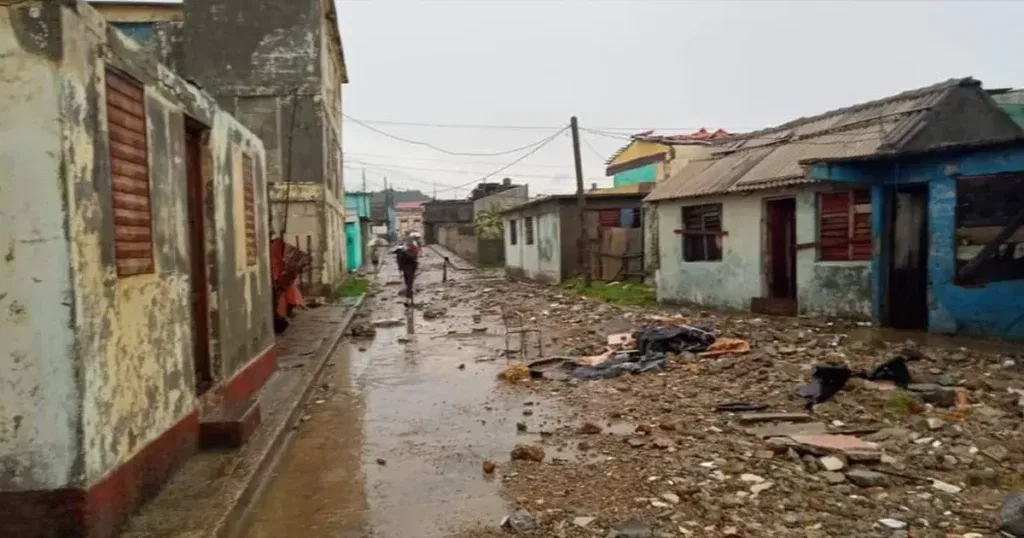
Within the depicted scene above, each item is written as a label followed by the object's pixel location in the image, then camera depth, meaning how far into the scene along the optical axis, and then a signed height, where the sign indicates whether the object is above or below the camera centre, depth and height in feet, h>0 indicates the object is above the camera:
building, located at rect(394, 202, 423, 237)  285.84 +7.48
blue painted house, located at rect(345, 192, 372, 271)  125.49 +1.54
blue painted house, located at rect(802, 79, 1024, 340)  33.04 +0.23
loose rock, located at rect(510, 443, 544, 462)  19.30 -5.78
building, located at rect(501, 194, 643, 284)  73.05 -0.13
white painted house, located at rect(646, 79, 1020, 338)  40.60 +1.00
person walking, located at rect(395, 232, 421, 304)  59.57 -1.83
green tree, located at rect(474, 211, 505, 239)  131.13 +1.40
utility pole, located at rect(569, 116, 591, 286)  70.79 +0.74
